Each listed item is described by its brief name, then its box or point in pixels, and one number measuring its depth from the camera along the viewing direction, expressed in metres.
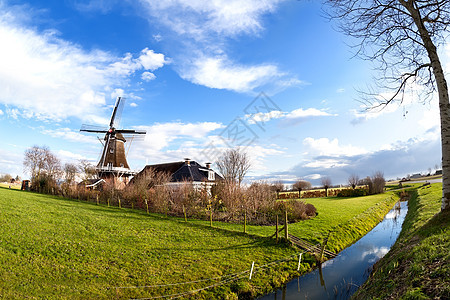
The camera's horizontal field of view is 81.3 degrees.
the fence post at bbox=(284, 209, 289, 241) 12.87
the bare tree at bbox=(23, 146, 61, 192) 49.34
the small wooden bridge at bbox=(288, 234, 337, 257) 12.48
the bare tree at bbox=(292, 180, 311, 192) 57.72
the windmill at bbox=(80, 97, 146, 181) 38.47
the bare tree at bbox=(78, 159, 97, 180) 34.76
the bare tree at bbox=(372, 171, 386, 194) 44.69
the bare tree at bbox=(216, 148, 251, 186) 40.06
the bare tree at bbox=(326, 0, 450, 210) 8.78
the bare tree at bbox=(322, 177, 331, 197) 58.13
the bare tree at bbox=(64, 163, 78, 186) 33.46
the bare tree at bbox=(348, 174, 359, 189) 56.22
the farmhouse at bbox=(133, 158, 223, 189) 33.44
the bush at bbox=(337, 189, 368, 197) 44.47
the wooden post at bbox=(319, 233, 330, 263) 11.95
